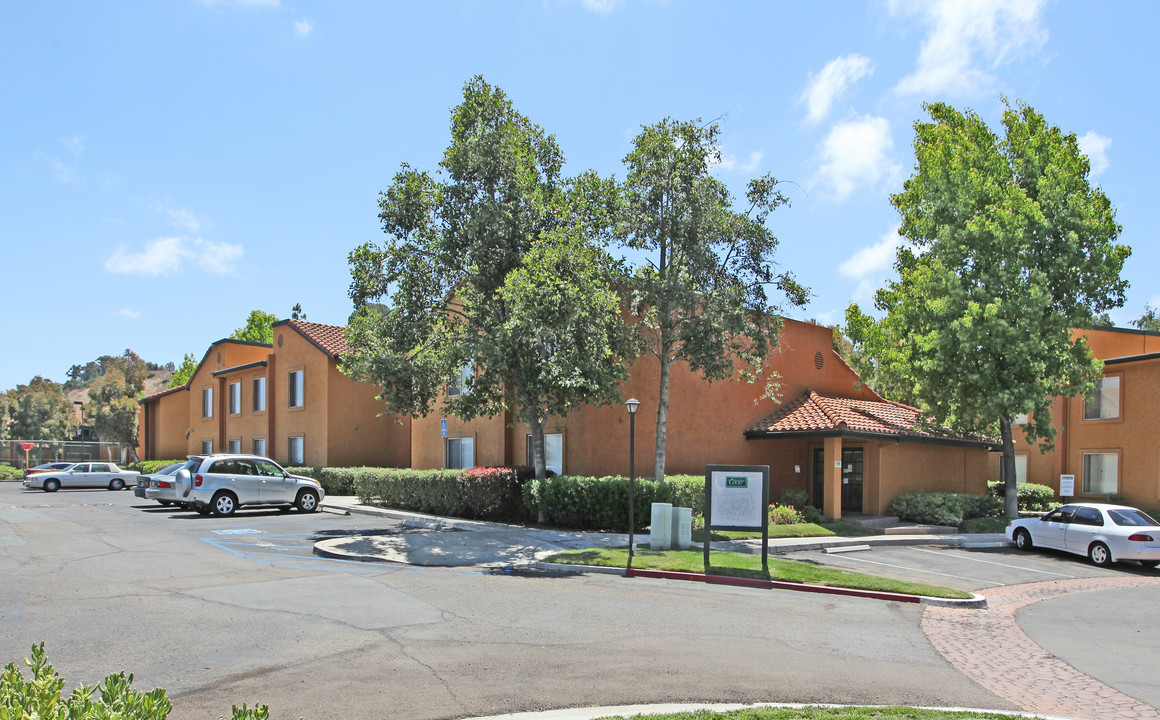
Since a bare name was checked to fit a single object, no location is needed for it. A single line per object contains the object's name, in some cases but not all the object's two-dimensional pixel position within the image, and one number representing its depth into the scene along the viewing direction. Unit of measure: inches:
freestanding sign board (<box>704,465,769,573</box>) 565.0
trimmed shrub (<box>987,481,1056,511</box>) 1162.6
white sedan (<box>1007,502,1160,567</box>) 687.1
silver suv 878.4
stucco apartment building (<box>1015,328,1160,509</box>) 1083.3
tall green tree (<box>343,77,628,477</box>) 719.1
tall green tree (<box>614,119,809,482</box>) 780.0
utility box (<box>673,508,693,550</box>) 657.0
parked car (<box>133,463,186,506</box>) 943.7
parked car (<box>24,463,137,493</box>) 1475.1
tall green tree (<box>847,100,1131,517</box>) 899.4
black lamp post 588.1
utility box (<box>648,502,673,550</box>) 645.3
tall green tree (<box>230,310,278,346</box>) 2598.4
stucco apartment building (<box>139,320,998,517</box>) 927.7
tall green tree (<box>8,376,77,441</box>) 2706.7
